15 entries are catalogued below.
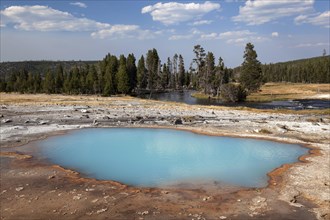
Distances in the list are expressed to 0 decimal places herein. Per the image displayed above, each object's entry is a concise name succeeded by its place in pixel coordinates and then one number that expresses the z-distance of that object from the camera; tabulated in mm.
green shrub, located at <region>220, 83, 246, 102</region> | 79438
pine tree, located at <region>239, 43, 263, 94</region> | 91562
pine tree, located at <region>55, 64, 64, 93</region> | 108000
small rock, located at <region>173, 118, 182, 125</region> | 35581
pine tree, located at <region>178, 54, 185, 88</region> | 147900
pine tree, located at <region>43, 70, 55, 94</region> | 107000
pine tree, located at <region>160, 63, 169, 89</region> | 137088
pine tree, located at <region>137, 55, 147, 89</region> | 118750
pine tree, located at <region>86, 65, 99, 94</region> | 97438
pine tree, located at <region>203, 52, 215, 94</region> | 103000
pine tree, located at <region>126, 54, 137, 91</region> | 98562
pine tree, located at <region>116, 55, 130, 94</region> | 90938
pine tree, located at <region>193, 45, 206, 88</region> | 107750
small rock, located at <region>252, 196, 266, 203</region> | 13969
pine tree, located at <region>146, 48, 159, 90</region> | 119125
